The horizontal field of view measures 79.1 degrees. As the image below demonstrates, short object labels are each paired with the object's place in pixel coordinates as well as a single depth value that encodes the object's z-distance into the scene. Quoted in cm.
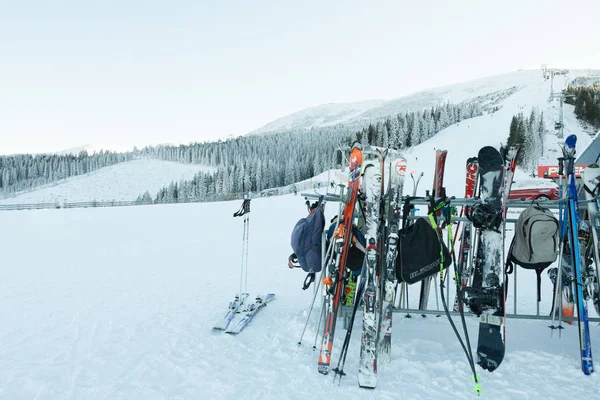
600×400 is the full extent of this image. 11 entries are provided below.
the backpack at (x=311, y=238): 402
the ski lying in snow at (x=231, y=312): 455
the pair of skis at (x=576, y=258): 333
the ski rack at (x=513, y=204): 364
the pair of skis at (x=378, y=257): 336
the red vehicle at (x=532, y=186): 1598
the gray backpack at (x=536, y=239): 368
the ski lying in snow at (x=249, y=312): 447
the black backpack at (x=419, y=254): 341
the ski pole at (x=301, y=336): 400
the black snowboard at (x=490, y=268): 341
